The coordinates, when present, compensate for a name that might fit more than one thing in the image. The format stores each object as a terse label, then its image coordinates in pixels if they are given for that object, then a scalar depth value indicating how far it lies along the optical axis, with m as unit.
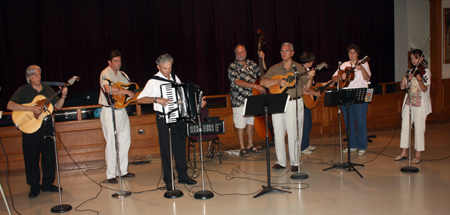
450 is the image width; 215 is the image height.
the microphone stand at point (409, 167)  4.54
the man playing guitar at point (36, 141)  4.18
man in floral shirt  5.51
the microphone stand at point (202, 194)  3.81
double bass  5.62
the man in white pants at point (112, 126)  4.53
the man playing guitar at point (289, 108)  4.53
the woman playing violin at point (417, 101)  4.55
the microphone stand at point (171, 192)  3.91
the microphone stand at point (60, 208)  3.70
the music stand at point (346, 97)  4.61
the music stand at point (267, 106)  3.77
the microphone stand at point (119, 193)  4.00
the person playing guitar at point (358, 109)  5.29
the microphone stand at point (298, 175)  4.44
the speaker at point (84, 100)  5.93
